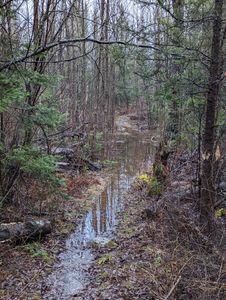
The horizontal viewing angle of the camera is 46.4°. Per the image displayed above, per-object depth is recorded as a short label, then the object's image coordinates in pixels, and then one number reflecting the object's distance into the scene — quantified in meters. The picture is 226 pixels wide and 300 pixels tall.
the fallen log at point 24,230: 5.03
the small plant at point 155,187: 7.31
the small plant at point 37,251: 4.93
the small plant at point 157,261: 4.36
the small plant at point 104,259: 4.83
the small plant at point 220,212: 5.63
